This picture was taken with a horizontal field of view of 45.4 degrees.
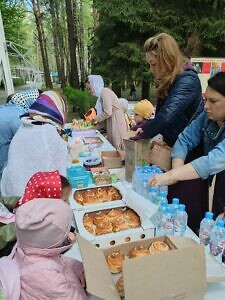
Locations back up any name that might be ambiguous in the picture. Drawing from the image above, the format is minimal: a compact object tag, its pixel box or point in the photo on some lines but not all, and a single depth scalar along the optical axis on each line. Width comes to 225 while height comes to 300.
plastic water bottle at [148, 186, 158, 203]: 1.63
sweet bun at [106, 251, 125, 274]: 1.15
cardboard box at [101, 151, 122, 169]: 2.43
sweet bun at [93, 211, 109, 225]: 1.46
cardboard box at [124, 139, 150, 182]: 1.98
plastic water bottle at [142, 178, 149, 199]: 1.73
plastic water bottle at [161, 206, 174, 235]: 1.39
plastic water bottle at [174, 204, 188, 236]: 1.41
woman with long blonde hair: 2.01
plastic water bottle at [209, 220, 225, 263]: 1.27
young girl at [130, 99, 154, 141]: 3.49
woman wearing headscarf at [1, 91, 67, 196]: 1.82
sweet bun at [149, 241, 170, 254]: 1.19
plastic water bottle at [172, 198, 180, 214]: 1.42
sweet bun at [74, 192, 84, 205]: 1.73
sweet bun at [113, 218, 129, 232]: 1.40
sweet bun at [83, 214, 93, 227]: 1.47
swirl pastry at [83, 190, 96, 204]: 1.74
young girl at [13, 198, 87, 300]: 0.99
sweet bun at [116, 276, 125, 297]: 1.01
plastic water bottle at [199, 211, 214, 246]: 1.36
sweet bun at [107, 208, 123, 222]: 1.50
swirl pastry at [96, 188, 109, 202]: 1.77
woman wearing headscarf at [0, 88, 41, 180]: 2.50
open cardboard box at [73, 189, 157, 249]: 1.31
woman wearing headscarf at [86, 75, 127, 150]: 3.63
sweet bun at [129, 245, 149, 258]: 1.19
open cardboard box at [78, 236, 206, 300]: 0.90
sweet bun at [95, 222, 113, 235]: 1.38
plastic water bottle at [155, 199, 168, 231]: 1.41
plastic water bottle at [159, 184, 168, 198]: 1.64
